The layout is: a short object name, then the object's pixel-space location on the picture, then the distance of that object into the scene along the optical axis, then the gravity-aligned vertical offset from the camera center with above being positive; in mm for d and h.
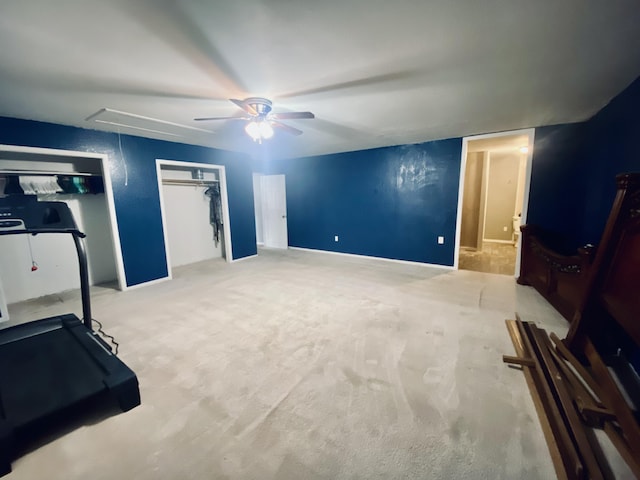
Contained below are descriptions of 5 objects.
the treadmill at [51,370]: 1412 -1135
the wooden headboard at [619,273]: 1601 -551
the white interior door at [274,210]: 6648 -283
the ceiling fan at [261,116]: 2377 +826
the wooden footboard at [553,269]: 2438 -853
